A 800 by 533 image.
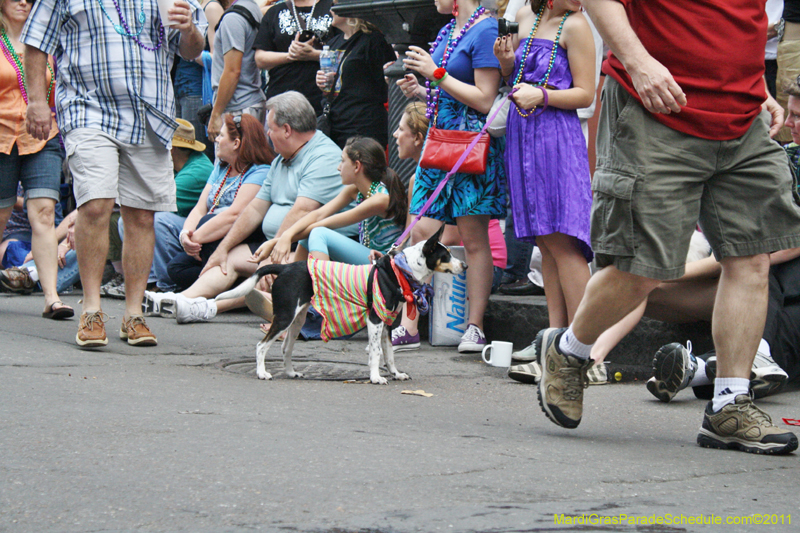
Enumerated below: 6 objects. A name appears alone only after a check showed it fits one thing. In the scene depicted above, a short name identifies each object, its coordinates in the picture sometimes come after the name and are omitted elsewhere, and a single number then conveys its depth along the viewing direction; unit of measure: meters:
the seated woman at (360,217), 12.05
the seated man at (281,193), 13.05
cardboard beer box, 11.49
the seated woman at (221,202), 14.30
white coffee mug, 10.05
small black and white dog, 9.27
